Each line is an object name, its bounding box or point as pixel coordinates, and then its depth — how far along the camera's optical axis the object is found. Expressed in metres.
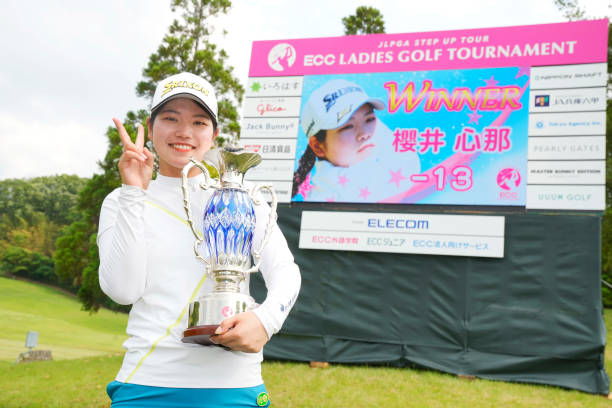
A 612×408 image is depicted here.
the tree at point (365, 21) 13.23
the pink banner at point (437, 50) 7.26
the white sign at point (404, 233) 7.11
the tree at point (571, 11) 17.86
